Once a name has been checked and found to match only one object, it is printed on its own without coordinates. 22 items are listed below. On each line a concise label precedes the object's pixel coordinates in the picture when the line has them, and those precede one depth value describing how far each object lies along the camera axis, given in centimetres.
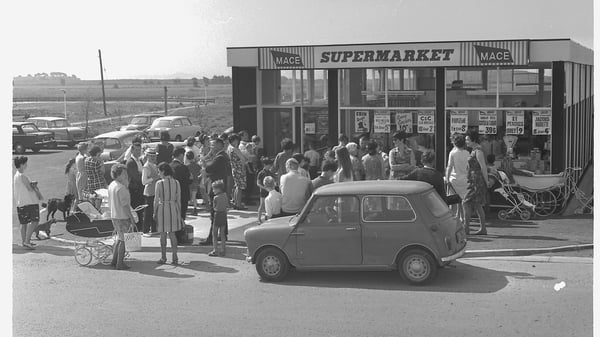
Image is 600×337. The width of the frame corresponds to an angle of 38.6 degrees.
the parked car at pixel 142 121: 4569
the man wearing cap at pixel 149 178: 1480
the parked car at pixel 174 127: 4143
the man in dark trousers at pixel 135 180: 1541
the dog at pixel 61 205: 1573
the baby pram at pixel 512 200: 1579
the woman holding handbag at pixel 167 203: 1282
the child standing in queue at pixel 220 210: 1302
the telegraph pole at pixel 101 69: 5903
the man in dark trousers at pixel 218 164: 1625
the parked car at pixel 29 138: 3806
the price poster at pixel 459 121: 1792
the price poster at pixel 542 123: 1709
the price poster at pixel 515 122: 1741
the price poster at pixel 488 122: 1773
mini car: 1100
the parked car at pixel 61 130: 4100
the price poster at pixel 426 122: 1819
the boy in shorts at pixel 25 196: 1423
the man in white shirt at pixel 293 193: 1285
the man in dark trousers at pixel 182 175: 1448
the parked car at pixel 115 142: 2979
